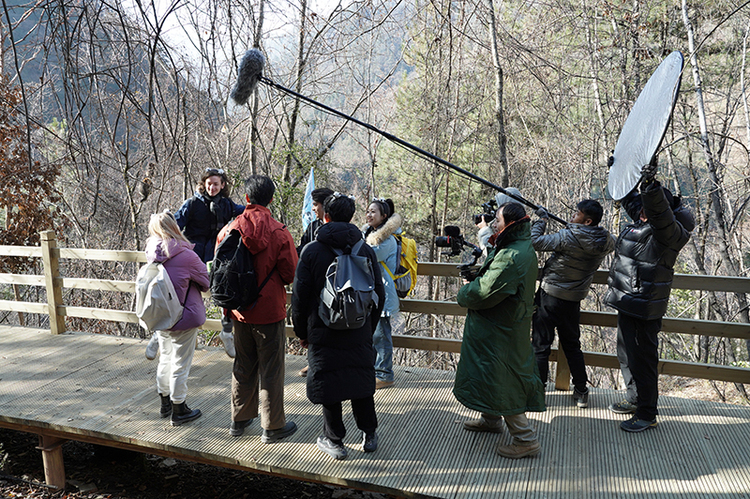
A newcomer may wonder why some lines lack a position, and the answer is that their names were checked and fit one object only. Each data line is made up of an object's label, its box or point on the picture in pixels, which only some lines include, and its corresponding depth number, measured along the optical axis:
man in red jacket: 3.07
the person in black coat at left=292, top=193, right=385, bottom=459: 2.85
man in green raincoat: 2.91
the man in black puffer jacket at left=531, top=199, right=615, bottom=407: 3.46
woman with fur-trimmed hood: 3.83
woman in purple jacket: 3.38
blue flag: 4.16
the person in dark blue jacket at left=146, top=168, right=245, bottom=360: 4.33
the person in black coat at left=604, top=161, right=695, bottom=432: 3.16
